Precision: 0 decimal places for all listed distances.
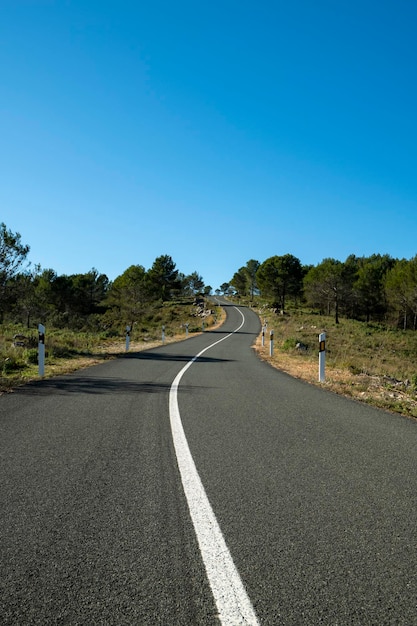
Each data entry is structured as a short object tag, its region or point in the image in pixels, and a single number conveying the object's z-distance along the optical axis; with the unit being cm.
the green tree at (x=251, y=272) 11219
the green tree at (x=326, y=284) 5900
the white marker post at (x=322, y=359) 1088
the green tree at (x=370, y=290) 6501
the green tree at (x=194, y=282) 13362
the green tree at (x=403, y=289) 5209
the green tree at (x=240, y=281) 12313
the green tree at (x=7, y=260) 1983
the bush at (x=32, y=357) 1359
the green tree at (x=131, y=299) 5709
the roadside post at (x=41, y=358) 1092
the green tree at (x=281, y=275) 7144
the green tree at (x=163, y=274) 8750
